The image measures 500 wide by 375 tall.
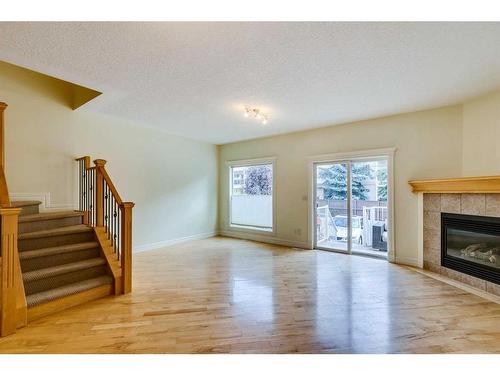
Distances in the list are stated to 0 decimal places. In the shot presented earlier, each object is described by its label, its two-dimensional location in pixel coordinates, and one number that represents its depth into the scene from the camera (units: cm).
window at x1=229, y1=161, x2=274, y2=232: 577
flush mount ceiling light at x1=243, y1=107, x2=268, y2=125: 376
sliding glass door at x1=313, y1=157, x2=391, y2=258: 433
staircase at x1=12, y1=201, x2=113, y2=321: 238
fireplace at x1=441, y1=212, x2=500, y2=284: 298
